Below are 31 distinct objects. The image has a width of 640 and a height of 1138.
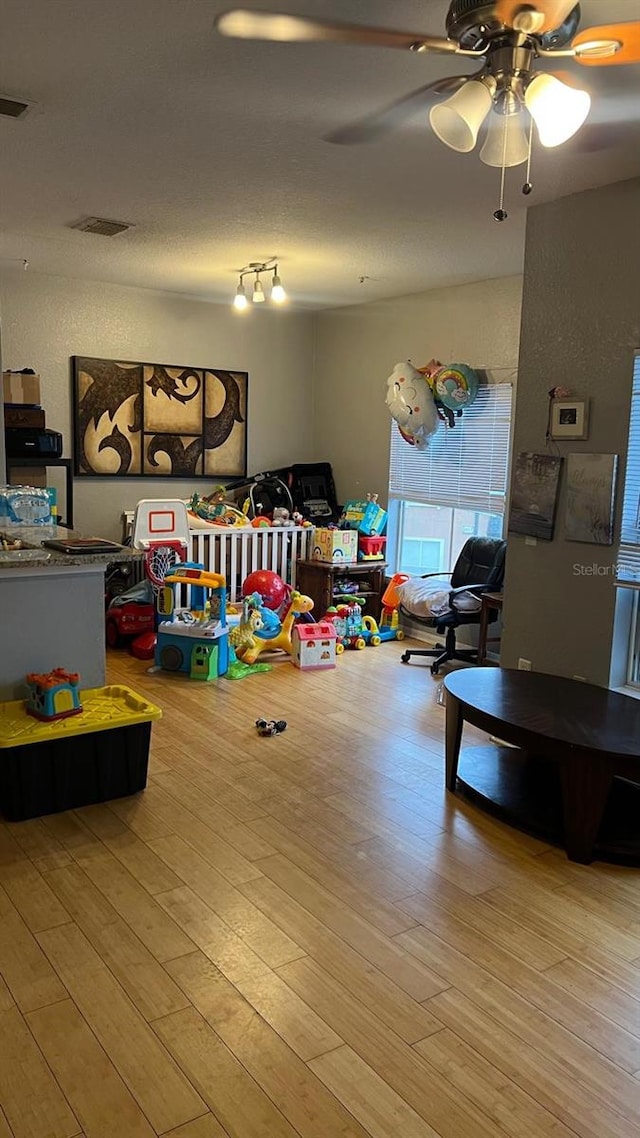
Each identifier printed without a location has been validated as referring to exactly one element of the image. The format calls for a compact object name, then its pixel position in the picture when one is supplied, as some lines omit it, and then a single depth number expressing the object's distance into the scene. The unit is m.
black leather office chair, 5.39
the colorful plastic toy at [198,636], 5.21
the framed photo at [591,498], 3.75
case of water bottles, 4.00
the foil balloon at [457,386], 5.71
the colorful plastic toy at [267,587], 5.93
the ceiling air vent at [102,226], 4.48
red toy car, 5.83
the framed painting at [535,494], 4.01
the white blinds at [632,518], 3.67
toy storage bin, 3.14
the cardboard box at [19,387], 5.61
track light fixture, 5.13
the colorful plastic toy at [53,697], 3.19
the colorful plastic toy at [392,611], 6.32
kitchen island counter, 3.33
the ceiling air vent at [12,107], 2.88
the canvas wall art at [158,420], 6.46
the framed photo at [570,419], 3.83
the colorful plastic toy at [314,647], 5.56
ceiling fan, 1.90
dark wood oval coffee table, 2.85
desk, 5.12
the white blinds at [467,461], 5.76
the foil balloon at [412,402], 5.90
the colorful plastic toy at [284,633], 5.68
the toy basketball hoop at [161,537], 5.59
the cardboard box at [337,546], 6.38
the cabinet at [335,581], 6.42
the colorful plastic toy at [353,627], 6.23
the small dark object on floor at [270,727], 4.25
